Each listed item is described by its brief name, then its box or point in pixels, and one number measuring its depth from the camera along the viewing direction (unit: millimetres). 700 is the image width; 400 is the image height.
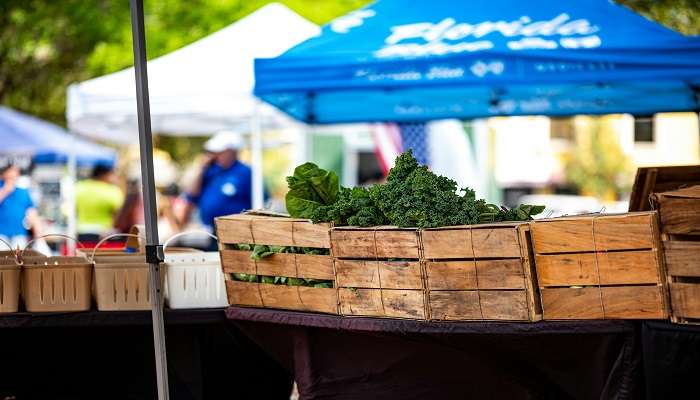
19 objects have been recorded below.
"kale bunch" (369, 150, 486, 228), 4367
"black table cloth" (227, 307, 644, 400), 4273
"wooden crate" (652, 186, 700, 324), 4047
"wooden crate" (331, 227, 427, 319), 4422
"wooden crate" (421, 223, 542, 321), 4211
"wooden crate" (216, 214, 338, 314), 4742
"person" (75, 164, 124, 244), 11430
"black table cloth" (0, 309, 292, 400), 5496
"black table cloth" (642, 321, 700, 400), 4055
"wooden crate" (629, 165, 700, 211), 5859
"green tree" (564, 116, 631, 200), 37688
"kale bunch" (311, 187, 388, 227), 4586
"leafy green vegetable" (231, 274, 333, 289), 4793
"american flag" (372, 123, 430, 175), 12000
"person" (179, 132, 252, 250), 10164
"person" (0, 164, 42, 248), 11648
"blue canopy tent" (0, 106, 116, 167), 16219
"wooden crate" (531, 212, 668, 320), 4090
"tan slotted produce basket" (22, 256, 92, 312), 5180
